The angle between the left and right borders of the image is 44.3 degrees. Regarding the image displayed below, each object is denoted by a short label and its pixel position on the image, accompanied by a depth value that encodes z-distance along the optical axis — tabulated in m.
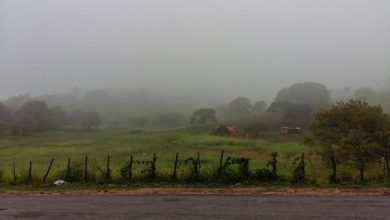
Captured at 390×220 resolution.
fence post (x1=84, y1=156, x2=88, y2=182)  24.44
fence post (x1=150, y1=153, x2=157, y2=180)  23.58
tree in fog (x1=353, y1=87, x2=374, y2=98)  193.75
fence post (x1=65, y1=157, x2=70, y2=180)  24.78
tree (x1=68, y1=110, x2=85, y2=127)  173.05
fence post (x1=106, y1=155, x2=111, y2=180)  24.11
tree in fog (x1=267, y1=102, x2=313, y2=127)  130.25
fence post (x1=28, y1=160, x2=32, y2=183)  25.31
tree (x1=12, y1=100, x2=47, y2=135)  135.88
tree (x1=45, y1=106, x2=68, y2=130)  153.75
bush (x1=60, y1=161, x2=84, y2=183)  24.72
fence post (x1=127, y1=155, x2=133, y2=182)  23.54
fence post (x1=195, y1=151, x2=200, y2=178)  22.91
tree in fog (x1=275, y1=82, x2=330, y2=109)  176.50
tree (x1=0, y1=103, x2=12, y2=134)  140.25
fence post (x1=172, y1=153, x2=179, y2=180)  23.30
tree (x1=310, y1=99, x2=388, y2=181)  41.91
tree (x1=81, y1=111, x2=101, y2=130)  160.00
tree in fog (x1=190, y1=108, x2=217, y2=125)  169.00
